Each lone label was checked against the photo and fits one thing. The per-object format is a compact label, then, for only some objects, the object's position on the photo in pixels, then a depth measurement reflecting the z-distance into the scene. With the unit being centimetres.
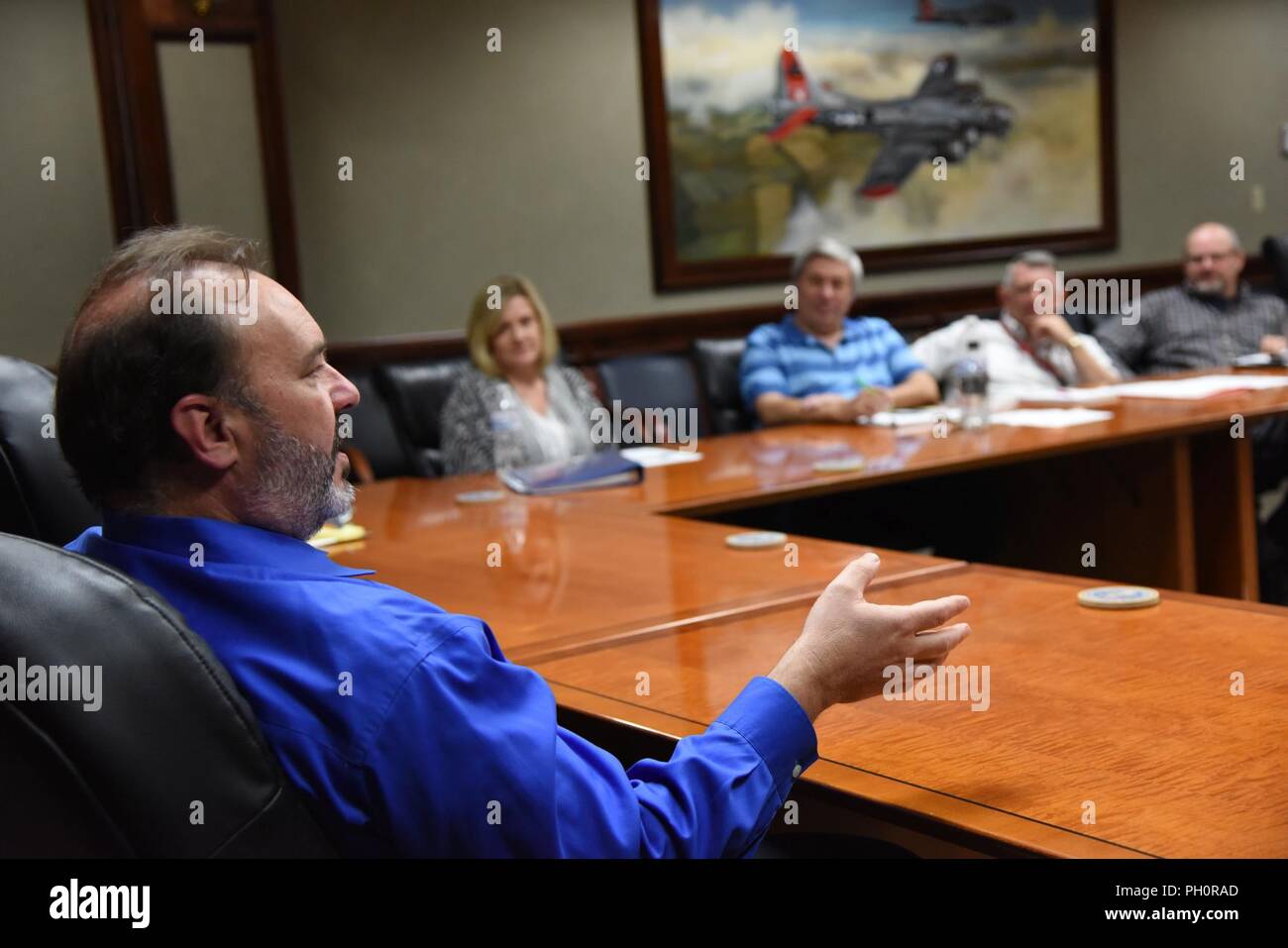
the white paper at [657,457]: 381
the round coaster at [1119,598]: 193
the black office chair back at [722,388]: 539
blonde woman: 422
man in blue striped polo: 481
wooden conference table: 126
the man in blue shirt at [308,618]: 110
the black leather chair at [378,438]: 487
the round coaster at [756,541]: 254
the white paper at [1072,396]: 438
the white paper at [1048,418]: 391
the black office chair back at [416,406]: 490
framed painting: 604
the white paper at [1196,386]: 437
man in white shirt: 497
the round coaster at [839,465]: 335
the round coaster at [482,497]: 338
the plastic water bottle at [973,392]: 397
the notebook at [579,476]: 344
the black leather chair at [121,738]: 97
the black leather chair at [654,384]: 544
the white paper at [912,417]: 418
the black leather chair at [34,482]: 198
